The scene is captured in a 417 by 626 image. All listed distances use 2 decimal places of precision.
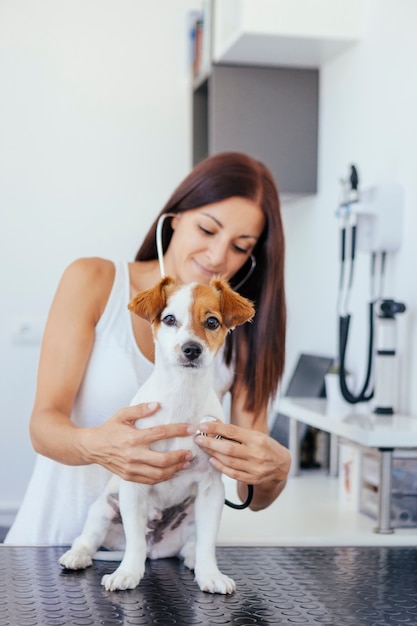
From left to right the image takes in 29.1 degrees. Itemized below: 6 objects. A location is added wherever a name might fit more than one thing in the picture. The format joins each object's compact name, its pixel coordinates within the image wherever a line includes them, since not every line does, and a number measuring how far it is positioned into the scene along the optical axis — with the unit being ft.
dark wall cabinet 9.21
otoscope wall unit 7.11
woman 4.48
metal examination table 3.16
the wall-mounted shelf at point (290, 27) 7.86
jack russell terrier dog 3.32
